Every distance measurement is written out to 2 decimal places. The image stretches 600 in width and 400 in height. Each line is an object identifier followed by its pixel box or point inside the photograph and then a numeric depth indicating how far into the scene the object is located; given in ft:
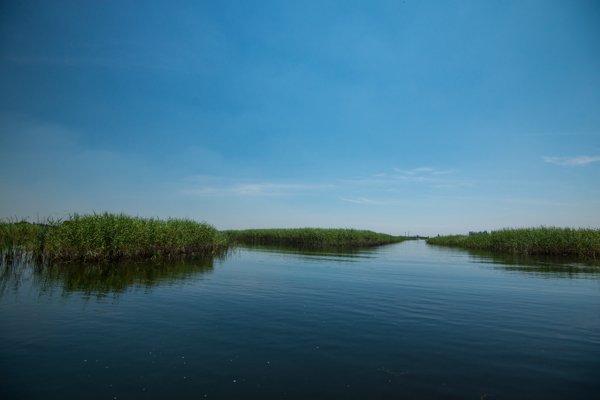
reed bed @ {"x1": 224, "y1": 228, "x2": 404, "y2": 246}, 153.48
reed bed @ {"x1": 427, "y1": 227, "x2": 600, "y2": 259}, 86.53
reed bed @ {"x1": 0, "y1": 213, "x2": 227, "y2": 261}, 53.98
